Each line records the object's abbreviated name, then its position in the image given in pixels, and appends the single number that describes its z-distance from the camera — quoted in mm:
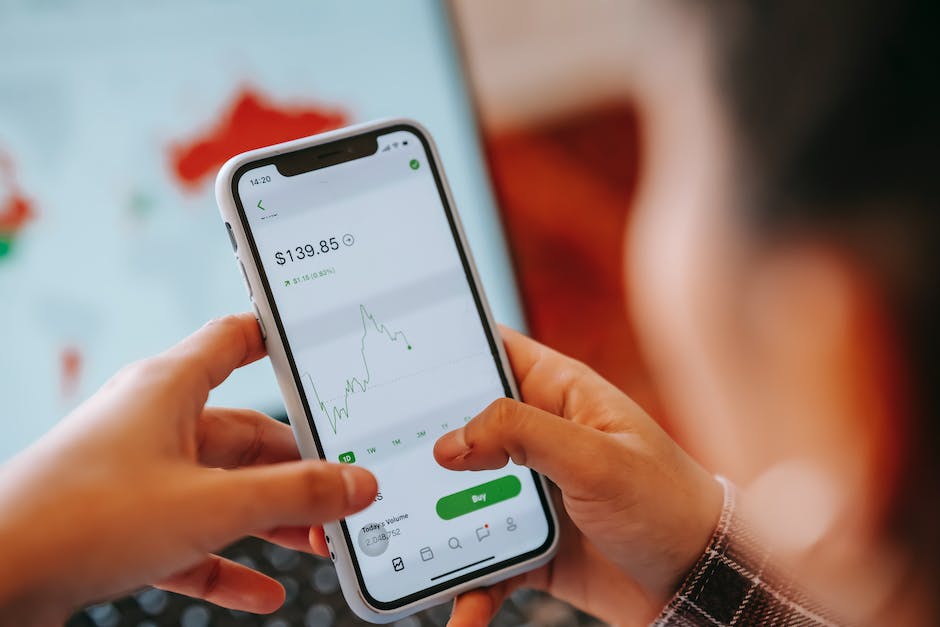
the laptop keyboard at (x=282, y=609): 494
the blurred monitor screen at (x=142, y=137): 498
